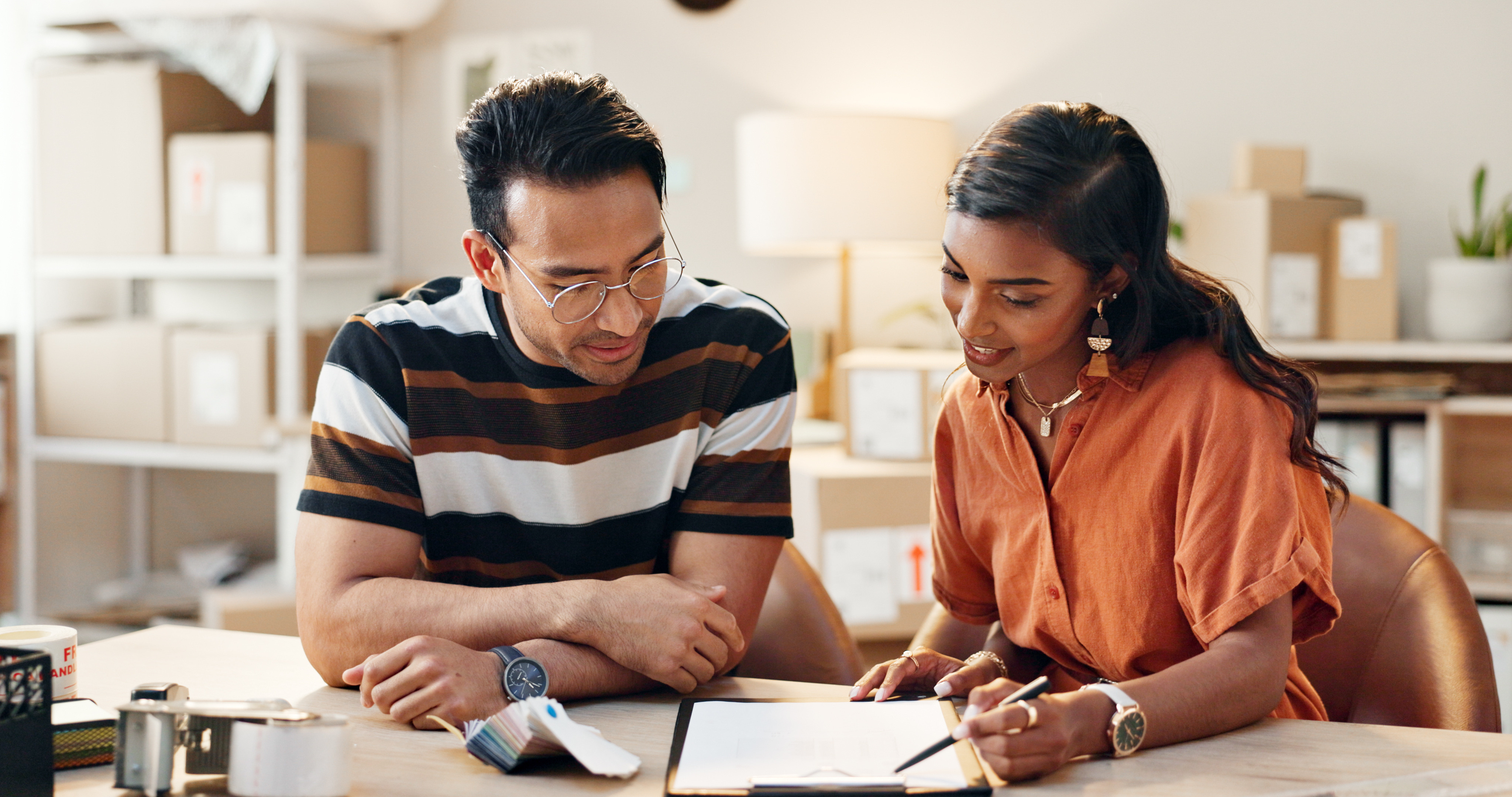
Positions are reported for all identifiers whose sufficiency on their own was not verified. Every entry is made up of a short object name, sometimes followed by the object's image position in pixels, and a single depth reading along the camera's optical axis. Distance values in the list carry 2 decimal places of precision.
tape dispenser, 0.90
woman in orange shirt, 1.08
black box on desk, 0.88
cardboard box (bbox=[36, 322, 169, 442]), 3.15
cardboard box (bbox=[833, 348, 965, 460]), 2.67
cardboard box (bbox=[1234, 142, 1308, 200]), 2.60
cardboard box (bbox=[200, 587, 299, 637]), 2.86
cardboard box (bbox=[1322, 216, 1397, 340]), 2.57
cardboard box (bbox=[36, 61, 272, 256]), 3.14
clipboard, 0.88
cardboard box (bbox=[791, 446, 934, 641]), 2.63
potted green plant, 2.54
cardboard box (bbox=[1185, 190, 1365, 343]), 2.57
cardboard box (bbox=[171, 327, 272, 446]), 3.08
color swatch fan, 0.96
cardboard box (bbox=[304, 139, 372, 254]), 3.26
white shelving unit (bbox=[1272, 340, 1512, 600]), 2.50
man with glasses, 1.17
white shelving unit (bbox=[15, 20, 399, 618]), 3.08
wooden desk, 0.94
